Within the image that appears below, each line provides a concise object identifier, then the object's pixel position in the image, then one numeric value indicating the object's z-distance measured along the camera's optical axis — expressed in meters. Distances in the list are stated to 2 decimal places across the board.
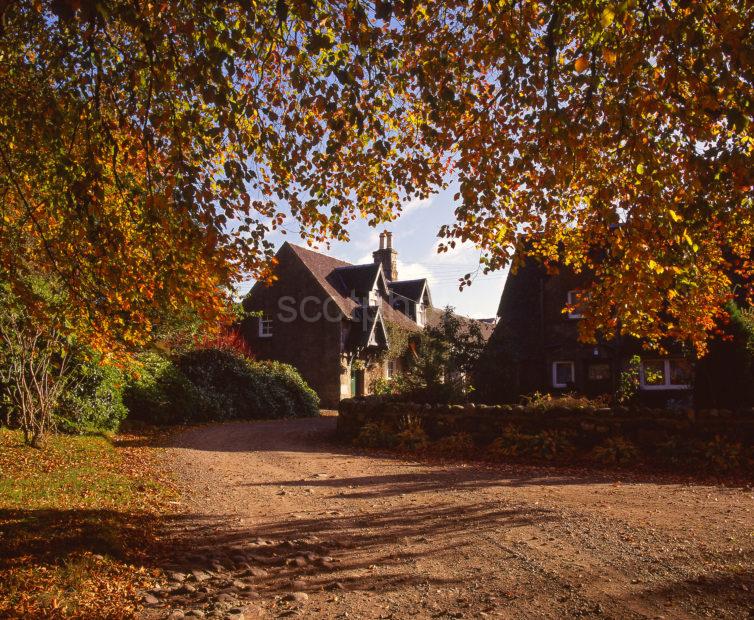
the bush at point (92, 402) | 14.88
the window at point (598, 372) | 27.03
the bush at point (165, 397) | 18.83
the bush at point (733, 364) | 16.75
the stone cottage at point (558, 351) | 25.30
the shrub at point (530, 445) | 13.46
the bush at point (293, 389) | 27.08
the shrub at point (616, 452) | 12.80
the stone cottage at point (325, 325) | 33.81
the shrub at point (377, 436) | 15.88
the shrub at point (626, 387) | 19.27
